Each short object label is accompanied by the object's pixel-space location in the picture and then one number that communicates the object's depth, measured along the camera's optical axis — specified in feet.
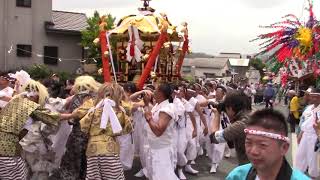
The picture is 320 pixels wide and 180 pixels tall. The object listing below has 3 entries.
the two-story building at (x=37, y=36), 64.65
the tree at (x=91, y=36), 61.75
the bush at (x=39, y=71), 56.32
